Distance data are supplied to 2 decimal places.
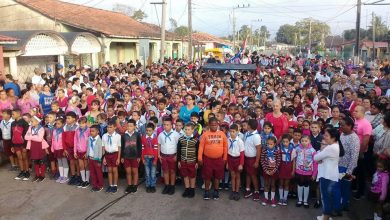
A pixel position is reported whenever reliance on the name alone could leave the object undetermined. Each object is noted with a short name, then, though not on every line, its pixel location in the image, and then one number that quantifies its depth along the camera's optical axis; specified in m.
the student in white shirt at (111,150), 6.89
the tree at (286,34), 118.85
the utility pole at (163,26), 19.88
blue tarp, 13.26
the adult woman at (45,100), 9.34
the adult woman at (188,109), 7.93
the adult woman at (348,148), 5.50
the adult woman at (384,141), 5.53
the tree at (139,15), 64.28
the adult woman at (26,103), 8.91
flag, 19.50
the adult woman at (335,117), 6.65
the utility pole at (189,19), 26.55
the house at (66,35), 15.67
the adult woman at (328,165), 5.18
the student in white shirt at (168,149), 6.85
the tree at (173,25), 78.64
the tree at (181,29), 72.84
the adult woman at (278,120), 7.17
